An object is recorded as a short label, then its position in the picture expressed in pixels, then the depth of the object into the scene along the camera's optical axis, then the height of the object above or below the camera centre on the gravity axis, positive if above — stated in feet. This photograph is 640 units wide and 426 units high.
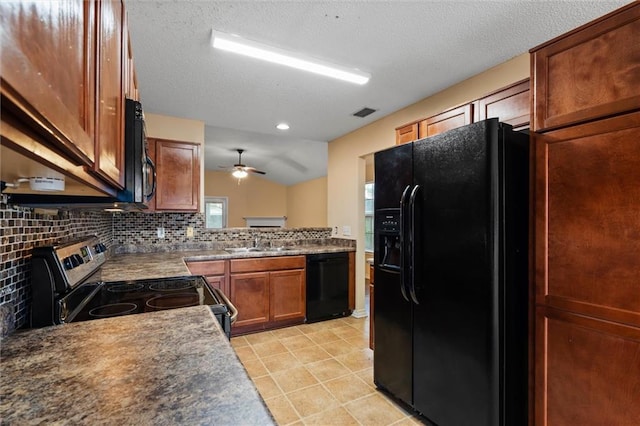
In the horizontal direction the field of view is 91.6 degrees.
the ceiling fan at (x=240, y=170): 19.51 +2.85
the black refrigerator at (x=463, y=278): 5.11 -1.13
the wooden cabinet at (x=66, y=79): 1.05 +0.65
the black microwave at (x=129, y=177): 3.45 +0.44
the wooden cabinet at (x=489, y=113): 6.14 +2.34
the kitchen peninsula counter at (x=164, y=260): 6.84 -1.33
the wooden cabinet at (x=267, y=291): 11.15 -2.84
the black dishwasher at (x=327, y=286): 12.44 -2.88
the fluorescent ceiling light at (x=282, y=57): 6.61 +3.70
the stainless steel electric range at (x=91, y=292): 3.85 -1.29
